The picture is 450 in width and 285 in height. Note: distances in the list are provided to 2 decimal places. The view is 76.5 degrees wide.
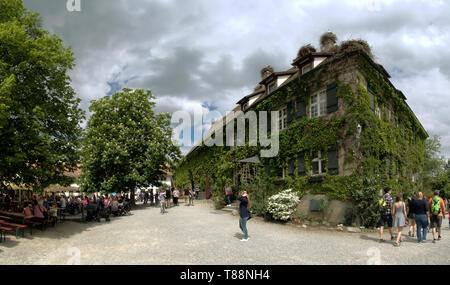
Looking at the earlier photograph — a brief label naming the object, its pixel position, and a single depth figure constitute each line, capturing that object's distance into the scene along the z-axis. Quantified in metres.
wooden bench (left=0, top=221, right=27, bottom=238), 10.04
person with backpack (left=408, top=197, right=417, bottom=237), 11.35
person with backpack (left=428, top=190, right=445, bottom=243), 10.02
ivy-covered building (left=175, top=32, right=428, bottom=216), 13.81
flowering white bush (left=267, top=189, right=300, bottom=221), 14.81
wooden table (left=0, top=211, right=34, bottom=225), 11.55
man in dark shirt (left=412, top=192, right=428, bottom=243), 9.55
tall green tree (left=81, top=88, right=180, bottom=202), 23.17
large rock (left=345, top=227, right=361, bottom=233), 12.38
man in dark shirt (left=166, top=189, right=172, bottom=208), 24.06
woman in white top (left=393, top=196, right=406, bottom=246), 9.43
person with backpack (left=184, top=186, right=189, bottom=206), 26.52
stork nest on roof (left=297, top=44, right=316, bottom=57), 20.47
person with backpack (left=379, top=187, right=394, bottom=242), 10.12
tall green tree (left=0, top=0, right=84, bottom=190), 10.84
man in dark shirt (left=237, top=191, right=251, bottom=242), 10.11
